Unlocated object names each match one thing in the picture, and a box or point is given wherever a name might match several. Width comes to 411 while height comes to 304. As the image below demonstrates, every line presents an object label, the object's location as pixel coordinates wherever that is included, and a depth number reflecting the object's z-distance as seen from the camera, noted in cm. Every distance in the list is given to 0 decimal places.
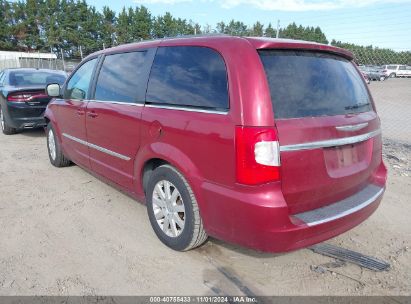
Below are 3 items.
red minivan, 251
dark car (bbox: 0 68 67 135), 783
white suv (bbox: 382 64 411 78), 4037
